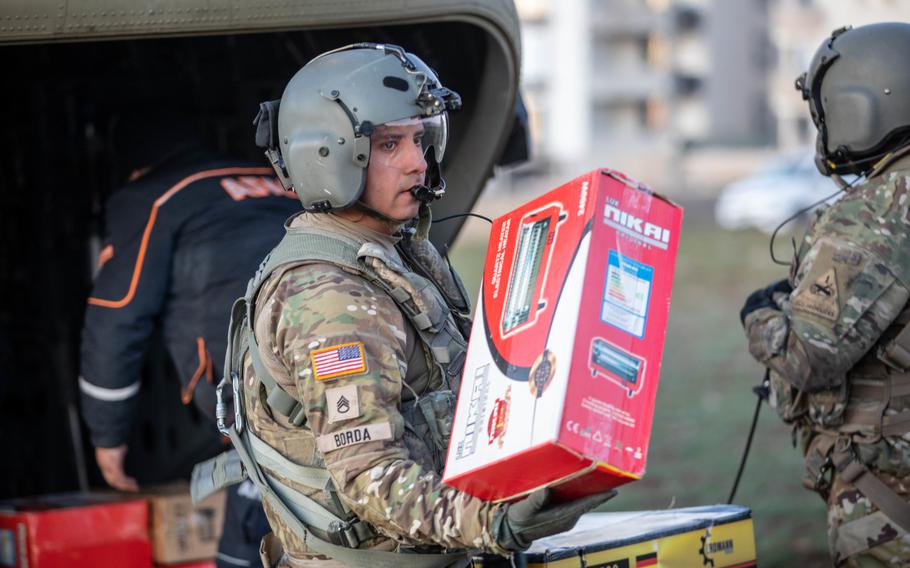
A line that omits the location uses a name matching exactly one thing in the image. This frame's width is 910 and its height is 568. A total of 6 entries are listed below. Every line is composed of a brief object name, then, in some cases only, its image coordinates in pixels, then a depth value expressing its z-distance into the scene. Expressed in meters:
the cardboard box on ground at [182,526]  5.12
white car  24.49
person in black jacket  4.78
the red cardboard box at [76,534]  4.89
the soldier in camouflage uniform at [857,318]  3.77
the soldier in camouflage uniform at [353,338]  2.76
